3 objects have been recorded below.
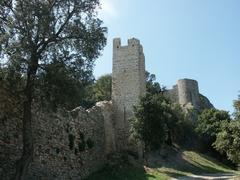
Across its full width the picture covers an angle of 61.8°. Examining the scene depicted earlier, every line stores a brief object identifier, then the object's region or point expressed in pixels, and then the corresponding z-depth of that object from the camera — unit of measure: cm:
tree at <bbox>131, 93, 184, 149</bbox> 1425
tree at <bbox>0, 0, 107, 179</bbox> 784
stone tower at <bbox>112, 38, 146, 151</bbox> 1639
